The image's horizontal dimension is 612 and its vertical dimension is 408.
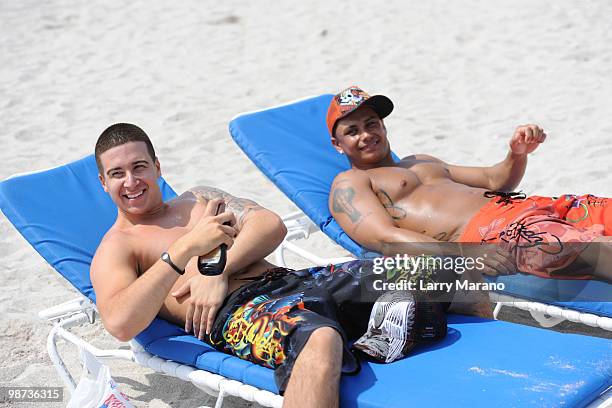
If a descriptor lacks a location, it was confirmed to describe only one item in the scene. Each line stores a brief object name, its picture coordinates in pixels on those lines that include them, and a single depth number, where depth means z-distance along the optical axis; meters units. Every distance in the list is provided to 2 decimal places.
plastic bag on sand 2.86
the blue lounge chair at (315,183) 3.39
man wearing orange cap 3.53
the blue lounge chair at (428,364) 2.57
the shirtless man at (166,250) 2.88
